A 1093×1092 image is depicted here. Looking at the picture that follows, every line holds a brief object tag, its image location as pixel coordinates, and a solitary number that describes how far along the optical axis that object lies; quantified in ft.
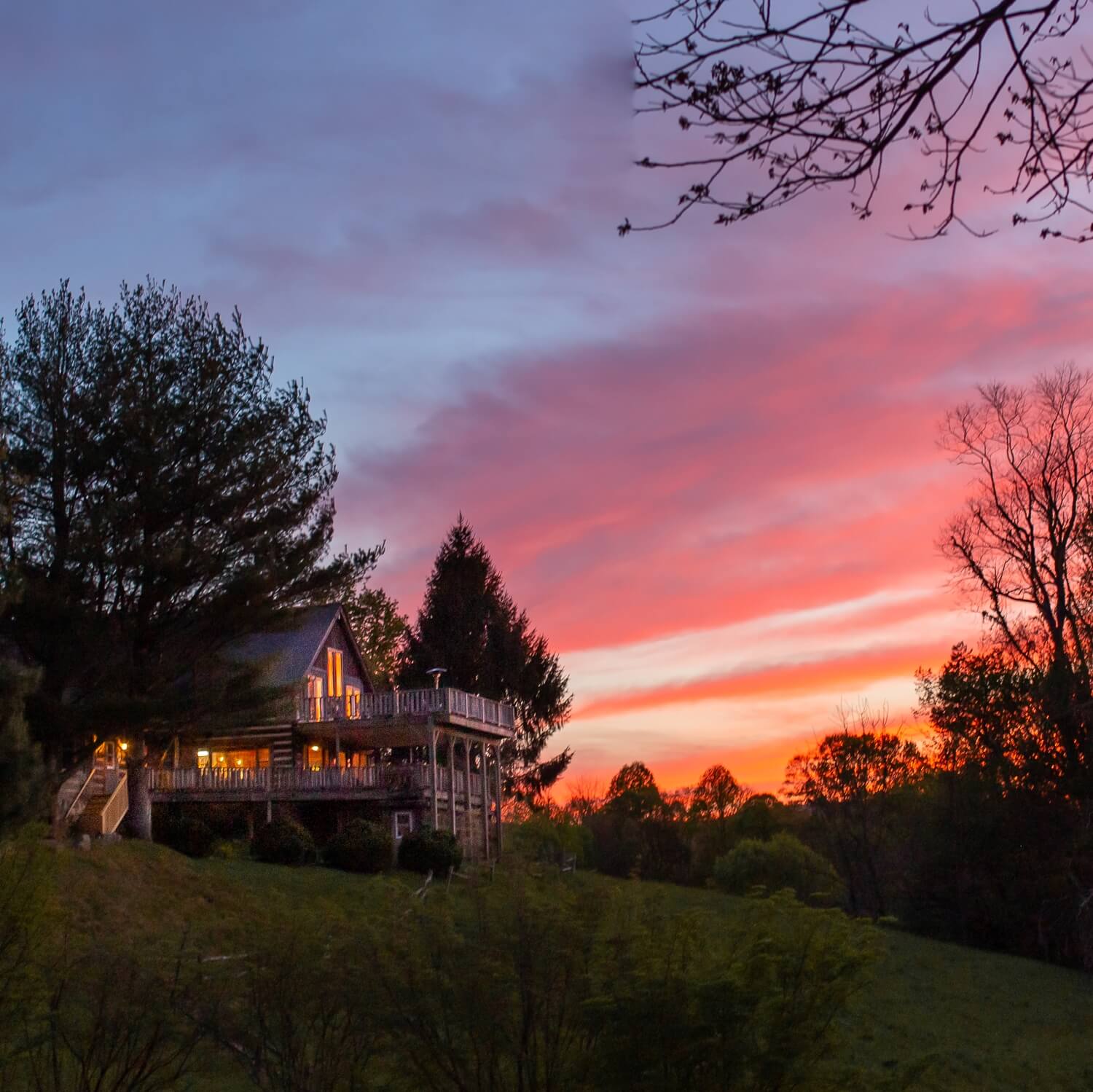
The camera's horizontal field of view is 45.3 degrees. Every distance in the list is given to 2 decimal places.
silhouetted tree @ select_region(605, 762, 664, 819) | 185.47
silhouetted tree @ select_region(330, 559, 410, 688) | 197.26
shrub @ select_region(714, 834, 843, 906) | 123.65
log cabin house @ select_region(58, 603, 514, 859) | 112.16
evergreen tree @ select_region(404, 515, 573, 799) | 175.11
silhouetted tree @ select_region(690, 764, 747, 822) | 185.06
